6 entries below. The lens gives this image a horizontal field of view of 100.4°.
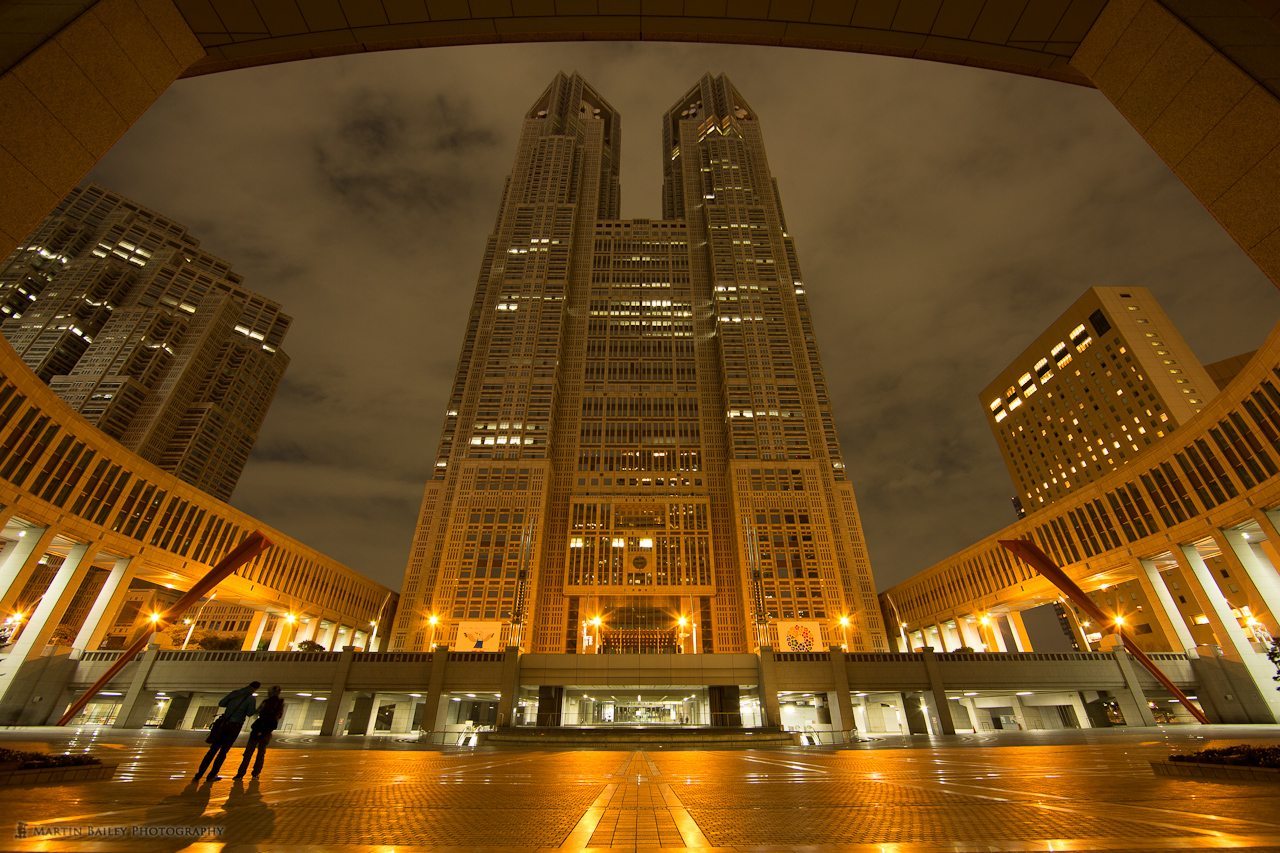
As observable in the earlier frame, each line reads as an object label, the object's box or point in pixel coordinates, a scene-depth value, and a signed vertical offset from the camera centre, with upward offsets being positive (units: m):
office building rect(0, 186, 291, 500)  91.44 +64.09
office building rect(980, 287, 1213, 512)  77.38 +47.52
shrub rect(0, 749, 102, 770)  6.84 -0.41
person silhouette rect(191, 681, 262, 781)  7.73 -0.02
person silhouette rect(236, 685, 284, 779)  8.59 +0.01
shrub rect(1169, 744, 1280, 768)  7.14 -0.32
